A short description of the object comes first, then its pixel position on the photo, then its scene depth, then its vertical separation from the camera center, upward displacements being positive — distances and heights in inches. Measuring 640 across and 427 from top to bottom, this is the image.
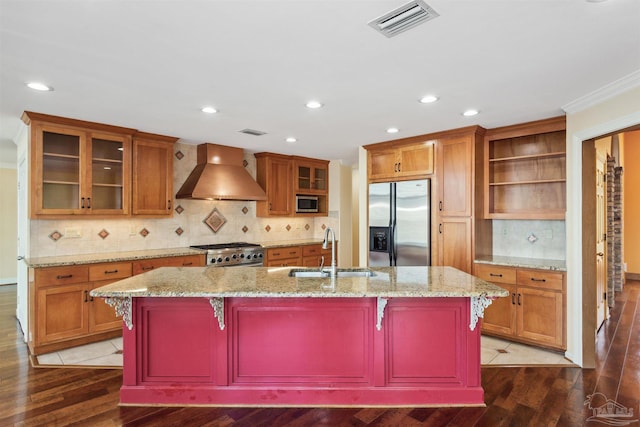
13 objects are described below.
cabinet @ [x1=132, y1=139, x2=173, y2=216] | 166.1 +18.8
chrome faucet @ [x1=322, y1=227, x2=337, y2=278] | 108.2 -15.7
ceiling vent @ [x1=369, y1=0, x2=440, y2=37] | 66.4 +39.2
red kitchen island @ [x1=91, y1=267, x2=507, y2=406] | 98.0 -37.7
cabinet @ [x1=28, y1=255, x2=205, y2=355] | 131.2 -35.2
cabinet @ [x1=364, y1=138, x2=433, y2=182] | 170.2 +28.7
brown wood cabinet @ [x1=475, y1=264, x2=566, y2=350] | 134.1 -36.4
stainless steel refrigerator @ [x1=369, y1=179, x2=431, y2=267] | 169.0 -3.5
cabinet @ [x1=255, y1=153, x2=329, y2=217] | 221.0 +21.6
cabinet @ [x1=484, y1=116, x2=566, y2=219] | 150.4 +20.3
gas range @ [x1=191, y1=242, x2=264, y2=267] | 179.6 -20.4
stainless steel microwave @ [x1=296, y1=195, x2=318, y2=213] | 238.4 +8.5
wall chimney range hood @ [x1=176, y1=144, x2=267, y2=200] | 182.1 +20.4
